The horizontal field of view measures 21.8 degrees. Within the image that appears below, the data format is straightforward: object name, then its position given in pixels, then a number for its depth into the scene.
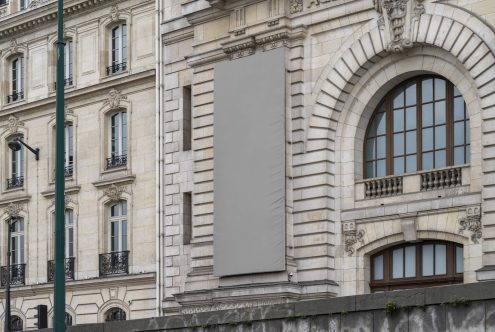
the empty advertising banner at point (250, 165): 35.56
